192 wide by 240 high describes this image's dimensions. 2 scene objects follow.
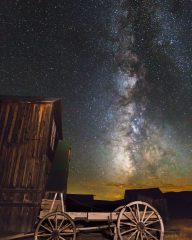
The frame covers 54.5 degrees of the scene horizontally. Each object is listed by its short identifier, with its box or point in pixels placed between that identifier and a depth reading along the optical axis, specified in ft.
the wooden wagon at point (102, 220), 20.54
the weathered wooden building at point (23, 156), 28.61
